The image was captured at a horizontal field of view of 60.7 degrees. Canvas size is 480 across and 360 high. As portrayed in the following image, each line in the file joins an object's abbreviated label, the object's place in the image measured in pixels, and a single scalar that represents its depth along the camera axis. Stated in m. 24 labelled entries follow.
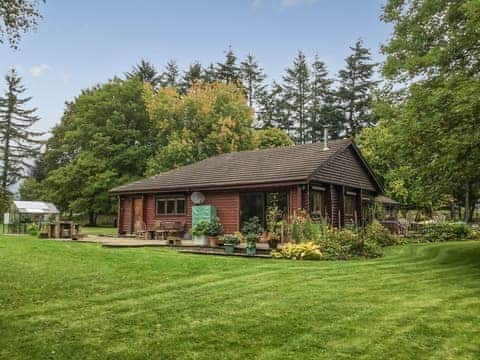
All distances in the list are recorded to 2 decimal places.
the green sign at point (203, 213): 16.94
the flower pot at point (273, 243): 12.40
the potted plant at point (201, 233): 14.12
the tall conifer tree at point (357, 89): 42.81
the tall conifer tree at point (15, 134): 43.22
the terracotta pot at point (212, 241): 14.16
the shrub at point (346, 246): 11.31
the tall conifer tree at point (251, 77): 43.56
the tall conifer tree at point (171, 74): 44.47
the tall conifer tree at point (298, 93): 43.72
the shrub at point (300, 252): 10.77
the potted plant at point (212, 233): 14.07
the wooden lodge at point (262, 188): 15.50
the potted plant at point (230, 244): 12.25
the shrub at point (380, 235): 15.48
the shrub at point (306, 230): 12.29
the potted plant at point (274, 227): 12.41
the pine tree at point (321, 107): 42.78
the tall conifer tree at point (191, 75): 43.41
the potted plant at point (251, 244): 11.82
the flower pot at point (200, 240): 14.23
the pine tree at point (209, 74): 42.43
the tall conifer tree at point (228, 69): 42.16
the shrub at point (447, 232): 18.89
